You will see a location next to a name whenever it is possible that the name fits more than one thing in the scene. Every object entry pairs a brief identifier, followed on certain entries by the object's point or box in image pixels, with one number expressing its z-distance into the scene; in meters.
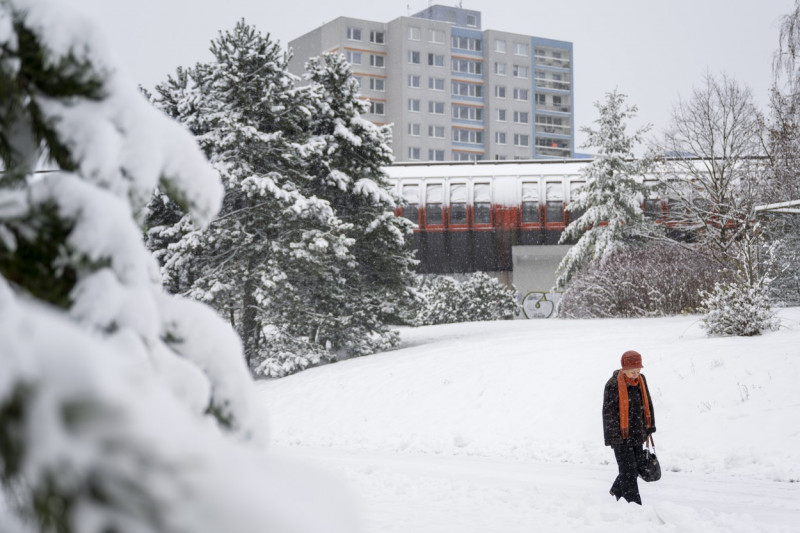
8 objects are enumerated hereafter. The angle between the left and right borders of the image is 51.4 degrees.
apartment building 92.75
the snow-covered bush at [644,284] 23.09
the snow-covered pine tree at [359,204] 22.23
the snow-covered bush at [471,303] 31.78
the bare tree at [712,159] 25.69
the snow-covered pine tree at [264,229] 20.30
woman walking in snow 8.10
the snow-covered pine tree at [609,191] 28.11
